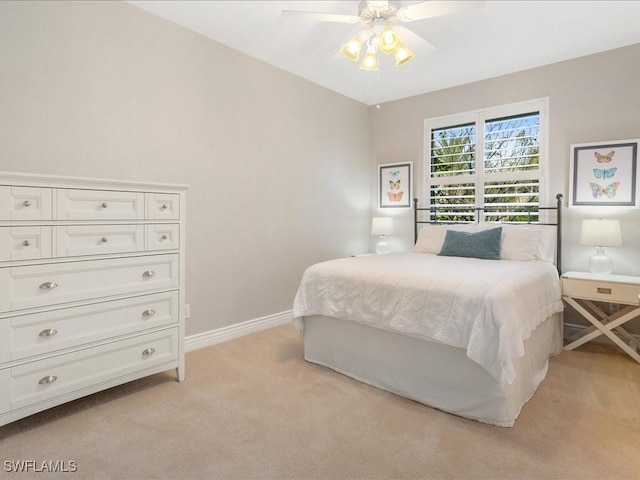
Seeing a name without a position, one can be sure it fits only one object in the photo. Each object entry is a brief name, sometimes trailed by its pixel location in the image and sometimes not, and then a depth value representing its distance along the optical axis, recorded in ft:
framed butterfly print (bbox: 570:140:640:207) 10.47
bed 6.37
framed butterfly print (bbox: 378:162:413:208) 15.19
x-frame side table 9.07
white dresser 5.93
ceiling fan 7.09
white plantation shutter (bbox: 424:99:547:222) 12.24
